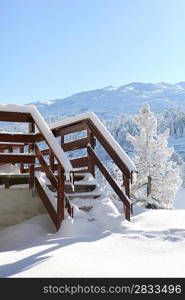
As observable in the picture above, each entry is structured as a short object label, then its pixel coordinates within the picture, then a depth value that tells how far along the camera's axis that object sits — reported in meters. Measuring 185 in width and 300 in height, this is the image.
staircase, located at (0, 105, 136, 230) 6.64
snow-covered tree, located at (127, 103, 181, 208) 22.98
